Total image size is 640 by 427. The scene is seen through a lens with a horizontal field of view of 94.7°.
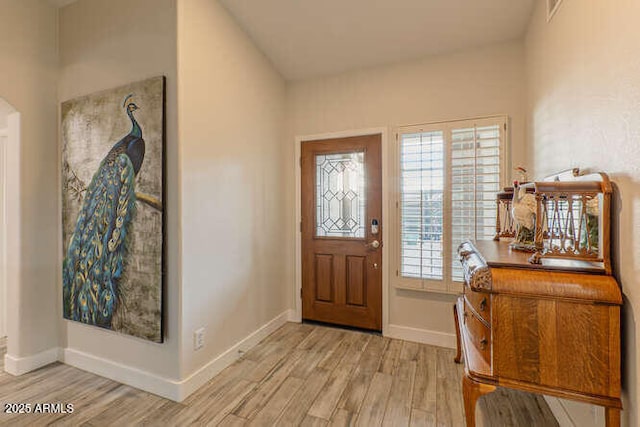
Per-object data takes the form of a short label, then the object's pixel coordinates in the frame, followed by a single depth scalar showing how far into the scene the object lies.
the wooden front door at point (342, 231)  2.98
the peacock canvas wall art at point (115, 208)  2.02
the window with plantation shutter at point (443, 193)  2.54
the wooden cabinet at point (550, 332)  1.07
